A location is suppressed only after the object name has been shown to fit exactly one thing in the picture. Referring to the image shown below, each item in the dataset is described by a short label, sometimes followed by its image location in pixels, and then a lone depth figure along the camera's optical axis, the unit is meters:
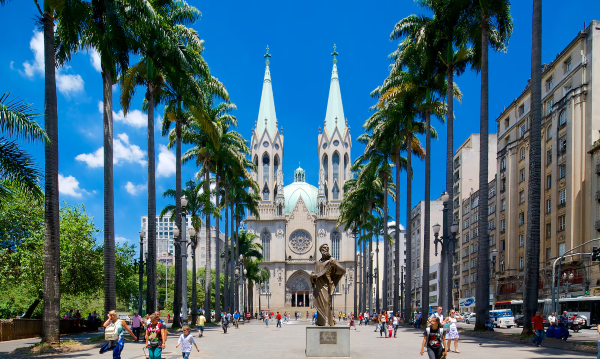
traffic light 28.01
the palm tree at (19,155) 15.08
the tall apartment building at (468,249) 68.62
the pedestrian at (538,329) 19.42
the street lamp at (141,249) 31.42
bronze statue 16.61
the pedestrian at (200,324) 27.64
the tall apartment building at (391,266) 129.25
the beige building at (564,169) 44.97
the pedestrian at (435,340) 11.63
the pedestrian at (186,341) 13.55
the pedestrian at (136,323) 21.02
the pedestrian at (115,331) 13.41
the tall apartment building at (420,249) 100.50
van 45.62
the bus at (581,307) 37.28
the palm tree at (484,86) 25.69
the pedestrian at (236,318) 42.97
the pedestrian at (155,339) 12.58
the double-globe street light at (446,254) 24.08
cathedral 100.75
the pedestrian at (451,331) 17.86
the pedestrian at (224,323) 32.81
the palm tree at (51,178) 17.75
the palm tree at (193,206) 42.09
